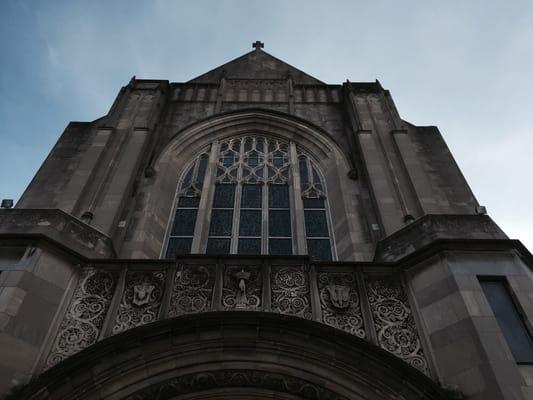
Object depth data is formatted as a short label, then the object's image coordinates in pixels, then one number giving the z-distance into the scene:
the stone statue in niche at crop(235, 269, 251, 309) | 7.40
